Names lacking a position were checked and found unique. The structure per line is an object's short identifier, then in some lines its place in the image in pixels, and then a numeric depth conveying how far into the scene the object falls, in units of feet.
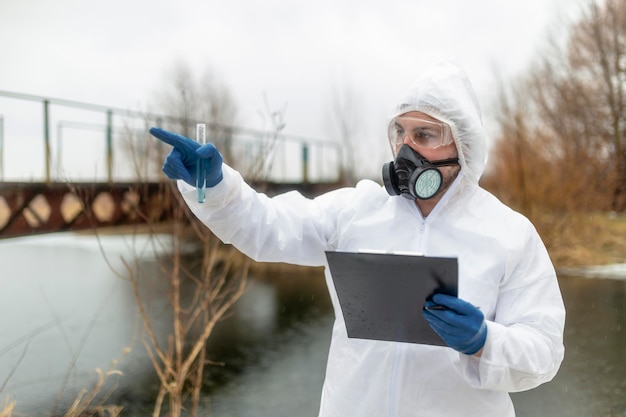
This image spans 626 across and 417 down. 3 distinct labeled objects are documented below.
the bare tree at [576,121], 42.22
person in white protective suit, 4.68
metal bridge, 19.16
